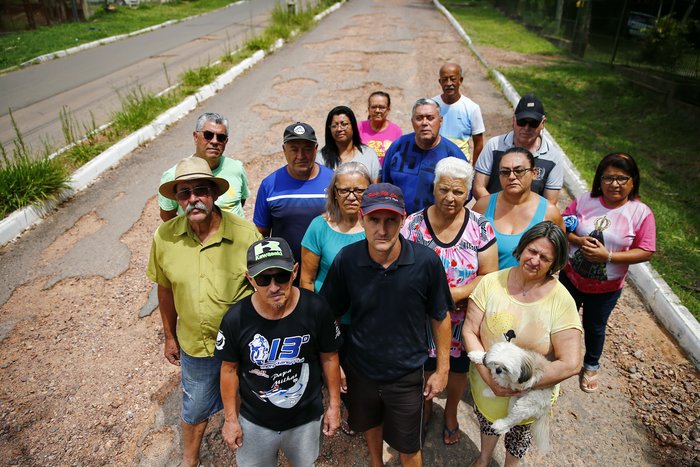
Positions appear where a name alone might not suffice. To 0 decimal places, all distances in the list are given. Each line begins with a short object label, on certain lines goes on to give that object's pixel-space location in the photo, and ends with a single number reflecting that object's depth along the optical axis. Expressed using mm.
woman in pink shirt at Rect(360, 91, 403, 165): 4250
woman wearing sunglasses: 2824
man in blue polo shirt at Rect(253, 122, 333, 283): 3143
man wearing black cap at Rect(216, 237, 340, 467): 2143
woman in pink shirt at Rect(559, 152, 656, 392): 3020
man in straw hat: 2457
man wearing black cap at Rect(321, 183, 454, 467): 2240
